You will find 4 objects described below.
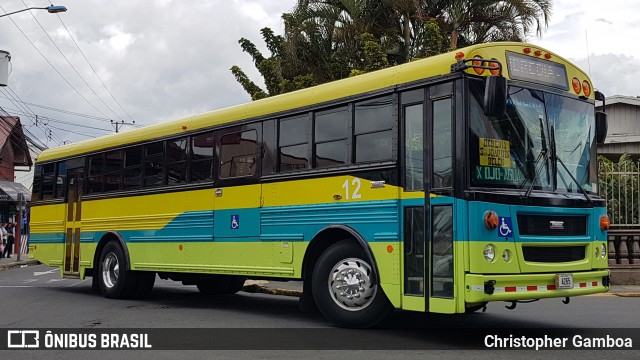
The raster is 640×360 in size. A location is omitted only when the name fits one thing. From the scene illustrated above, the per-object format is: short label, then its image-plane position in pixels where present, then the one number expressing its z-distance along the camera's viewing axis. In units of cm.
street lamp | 2294
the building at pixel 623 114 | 2867
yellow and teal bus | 801
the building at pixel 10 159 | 4280
